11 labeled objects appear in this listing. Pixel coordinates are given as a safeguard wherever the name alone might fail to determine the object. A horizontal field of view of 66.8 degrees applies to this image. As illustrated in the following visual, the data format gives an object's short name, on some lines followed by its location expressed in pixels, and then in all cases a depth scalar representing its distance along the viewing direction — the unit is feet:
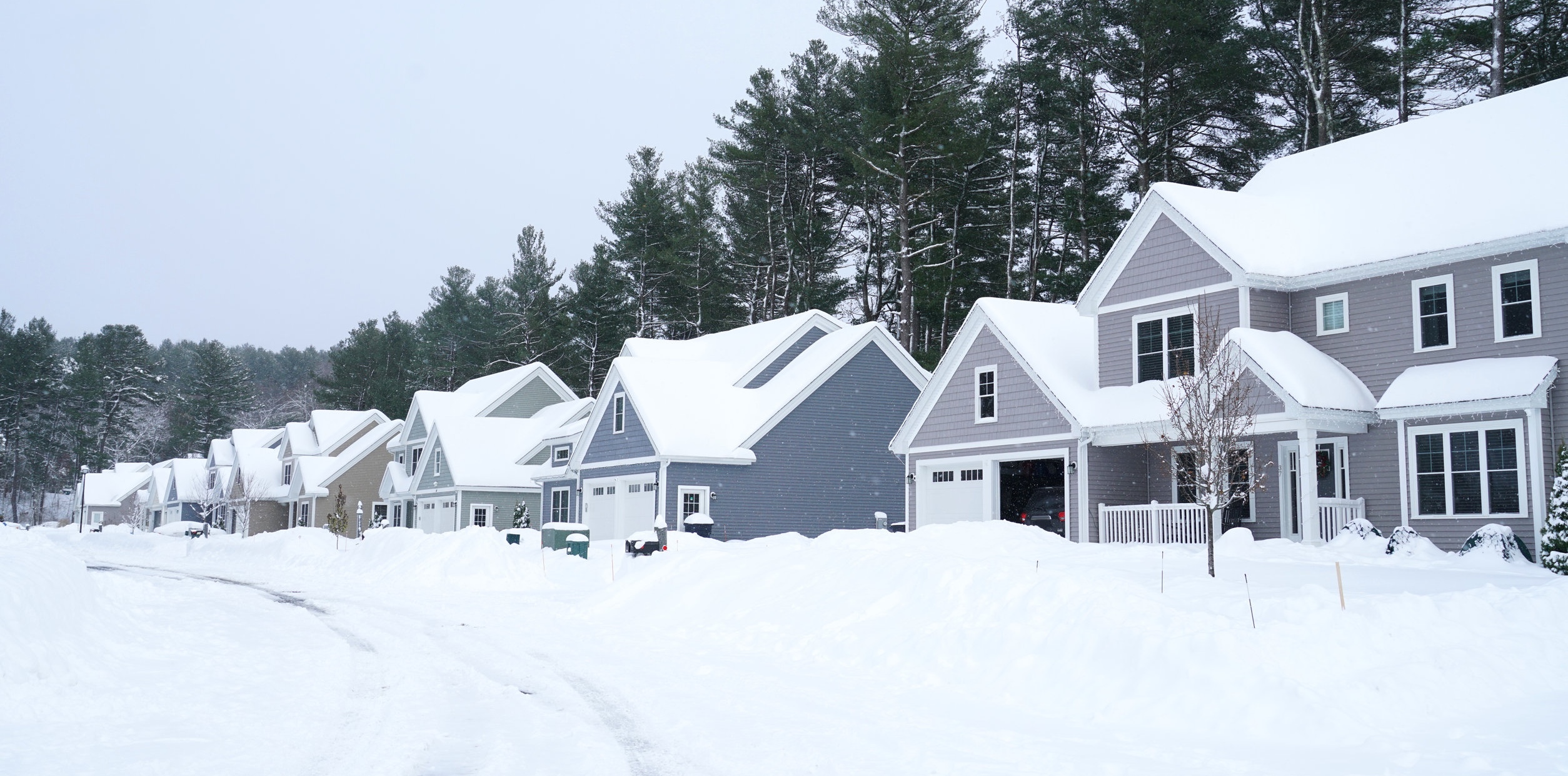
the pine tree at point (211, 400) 325.62
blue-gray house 114.21
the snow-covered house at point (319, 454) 206.18
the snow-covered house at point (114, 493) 300.61
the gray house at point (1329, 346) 66.08
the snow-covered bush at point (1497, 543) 58.90
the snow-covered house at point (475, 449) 164.25
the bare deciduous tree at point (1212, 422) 55.16
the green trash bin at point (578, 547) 96.58
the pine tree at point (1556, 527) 53.36
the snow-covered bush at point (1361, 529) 66.26
